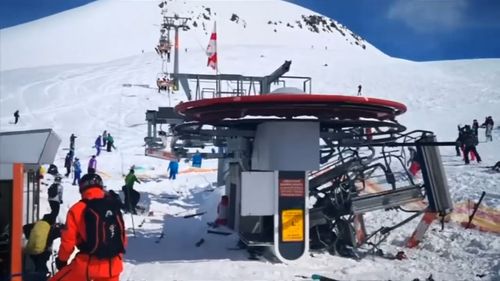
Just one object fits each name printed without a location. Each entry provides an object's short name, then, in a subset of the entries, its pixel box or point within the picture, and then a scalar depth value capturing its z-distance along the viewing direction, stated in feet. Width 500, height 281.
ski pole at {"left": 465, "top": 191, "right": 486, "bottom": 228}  39.22
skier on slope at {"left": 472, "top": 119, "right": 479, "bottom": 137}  80.37
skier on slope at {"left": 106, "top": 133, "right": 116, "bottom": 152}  101.21
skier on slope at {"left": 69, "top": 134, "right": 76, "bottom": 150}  91.03
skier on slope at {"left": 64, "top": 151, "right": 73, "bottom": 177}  79.51
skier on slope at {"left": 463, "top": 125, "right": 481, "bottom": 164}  64.85
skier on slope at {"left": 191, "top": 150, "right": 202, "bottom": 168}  70.00
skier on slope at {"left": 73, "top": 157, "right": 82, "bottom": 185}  70.92
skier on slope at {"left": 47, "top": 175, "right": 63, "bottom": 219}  43.57
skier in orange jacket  16.72
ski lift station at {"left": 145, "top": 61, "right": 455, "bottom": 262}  32.83
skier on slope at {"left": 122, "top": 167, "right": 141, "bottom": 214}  54.75
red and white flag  57.62
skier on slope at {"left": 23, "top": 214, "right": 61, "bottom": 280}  20.52
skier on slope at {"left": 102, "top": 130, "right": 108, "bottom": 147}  104.53
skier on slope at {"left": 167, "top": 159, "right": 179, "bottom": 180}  81.82
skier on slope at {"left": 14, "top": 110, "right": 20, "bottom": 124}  110.93
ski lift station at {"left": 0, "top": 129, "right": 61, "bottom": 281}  19.72
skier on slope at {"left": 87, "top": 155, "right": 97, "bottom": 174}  75.77
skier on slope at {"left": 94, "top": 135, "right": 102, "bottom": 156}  97.69
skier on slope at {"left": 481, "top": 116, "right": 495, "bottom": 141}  86.12
